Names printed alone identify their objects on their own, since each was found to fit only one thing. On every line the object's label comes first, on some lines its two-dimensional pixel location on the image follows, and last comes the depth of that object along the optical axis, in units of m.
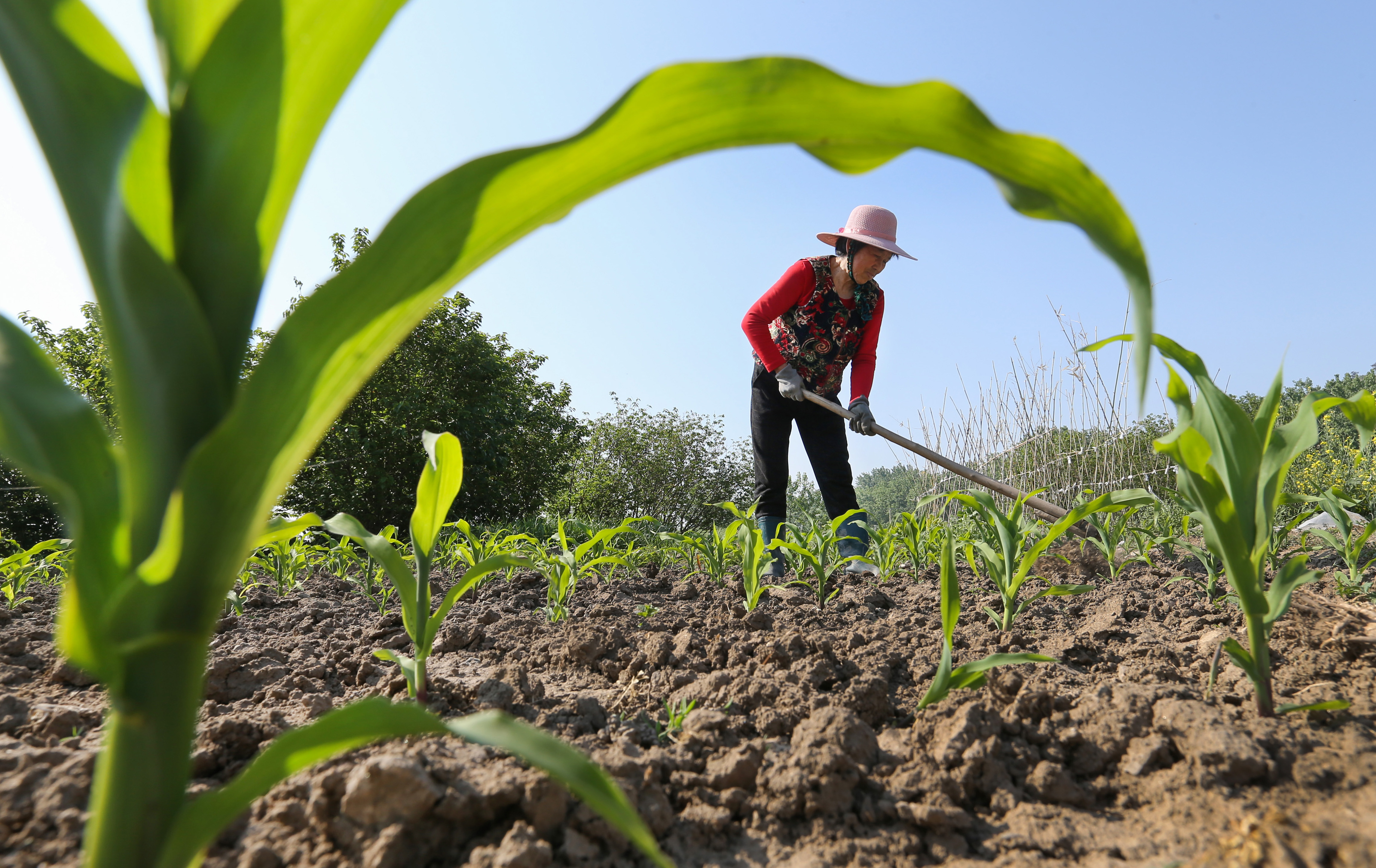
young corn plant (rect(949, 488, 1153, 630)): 1.46
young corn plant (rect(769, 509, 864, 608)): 2.25
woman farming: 3.47
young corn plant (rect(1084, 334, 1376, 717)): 1.12
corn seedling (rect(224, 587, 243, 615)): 2.27
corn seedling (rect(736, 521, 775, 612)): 2.22
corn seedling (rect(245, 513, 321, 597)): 2.87
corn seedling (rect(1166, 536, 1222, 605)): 1.87
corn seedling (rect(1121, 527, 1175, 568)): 2.67
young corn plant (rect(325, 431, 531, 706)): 1.27
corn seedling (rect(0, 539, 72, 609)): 2.59
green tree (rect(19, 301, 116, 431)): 14.00
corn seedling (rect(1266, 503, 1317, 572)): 2.32
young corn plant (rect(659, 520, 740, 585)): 2.80
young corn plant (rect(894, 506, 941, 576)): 2.94
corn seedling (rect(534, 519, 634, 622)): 2.17
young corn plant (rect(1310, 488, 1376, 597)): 1.95
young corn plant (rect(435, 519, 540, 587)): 2.56
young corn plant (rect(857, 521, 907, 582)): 3.02
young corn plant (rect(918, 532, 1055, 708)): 1.18
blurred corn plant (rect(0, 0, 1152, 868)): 0.51
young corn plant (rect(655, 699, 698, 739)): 1.24
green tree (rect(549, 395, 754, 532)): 17.77
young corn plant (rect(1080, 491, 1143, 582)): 2.56
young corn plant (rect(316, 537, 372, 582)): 2.96
